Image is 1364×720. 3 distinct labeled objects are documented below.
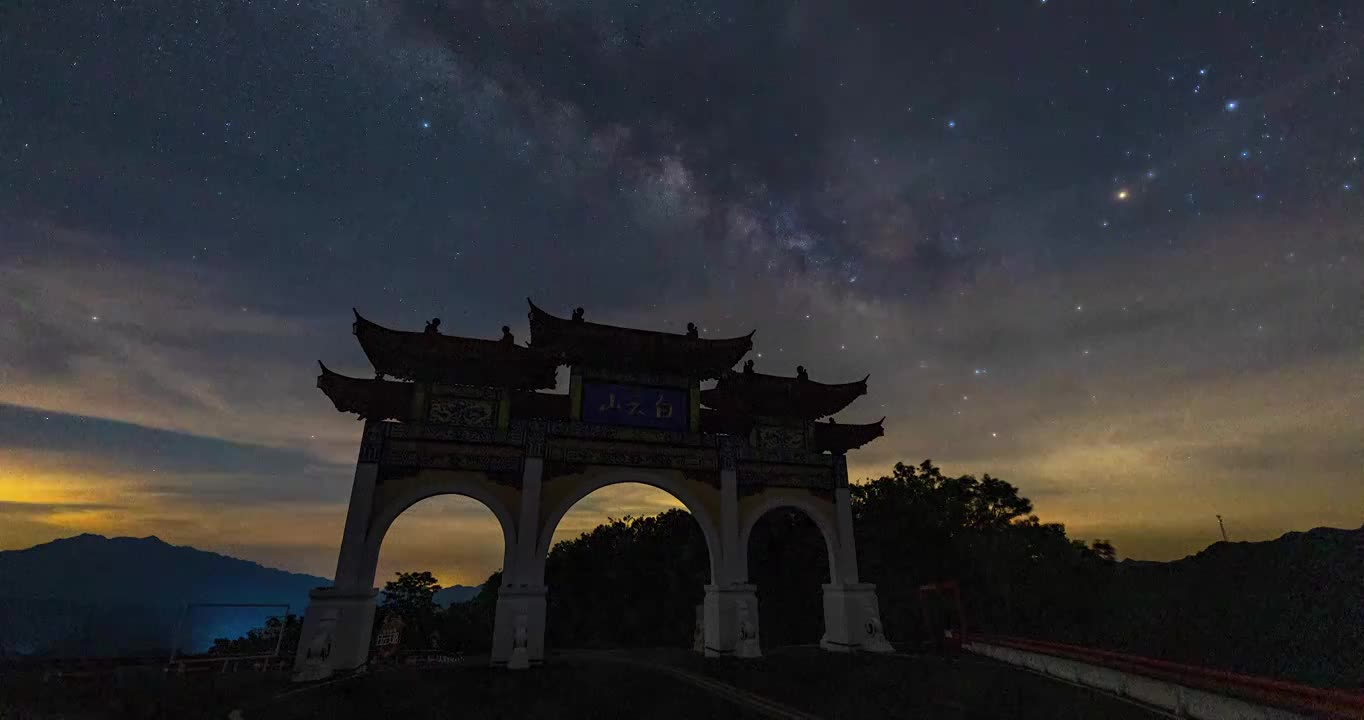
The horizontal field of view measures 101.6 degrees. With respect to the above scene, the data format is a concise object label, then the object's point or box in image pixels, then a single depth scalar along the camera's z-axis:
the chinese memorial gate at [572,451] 14.03
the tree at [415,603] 30.52
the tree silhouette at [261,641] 28.55
